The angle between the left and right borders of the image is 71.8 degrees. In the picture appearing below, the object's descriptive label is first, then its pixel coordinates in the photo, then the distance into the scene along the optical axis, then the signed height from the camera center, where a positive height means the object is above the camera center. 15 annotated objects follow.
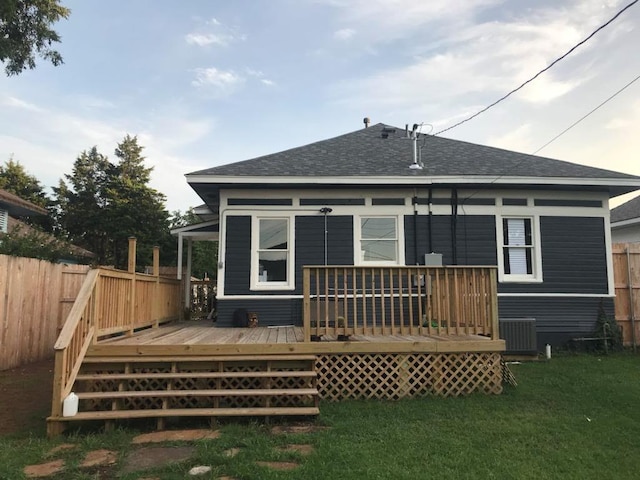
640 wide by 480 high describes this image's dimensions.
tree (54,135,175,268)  26.77 +4.62
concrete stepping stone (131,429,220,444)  3.99 -1.43
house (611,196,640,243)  15.11 +1.89
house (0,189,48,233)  14.75 +2.59
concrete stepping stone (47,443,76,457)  3.67 -1.43
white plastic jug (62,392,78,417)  4.20 -1.20
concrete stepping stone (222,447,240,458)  3.54 -1.40
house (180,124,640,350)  8.51 +1.00
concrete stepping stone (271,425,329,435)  4.17 -1.42
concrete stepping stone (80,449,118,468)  3.45 -1.43
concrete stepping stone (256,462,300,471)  3.28 -1.40
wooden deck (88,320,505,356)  5.11 -0.79
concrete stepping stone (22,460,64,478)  3.23 -1.42
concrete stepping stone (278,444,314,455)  3.61 -1.40
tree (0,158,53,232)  28.75 +6.36
